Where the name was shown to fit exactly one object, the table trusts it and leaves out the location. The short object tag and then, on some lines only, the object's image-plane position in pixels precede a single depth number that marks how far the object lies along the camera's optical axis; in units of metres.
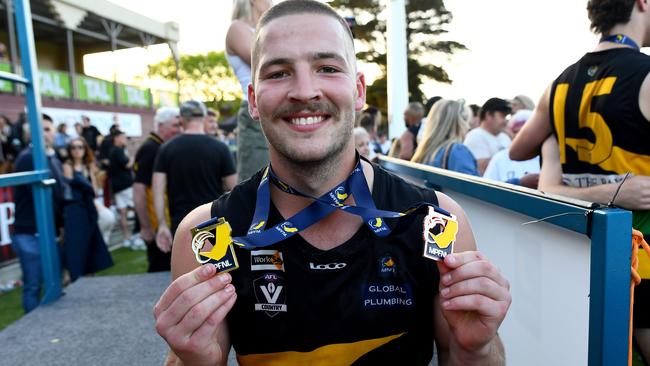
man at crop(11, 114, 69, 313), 4.75
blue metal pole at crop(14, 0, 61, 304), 3.82
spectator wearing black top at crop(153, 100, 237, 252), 4.42
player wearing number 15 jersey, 1.88
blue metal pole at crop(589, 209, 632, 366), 1.22
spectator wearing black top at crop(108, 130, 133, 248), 8.95
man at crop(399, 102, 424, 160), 6.36
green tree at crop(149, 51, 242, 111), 63.75
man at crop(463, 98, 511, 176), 5.08
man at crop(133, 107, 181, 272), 5.05
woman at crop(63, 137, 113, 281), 5.10
